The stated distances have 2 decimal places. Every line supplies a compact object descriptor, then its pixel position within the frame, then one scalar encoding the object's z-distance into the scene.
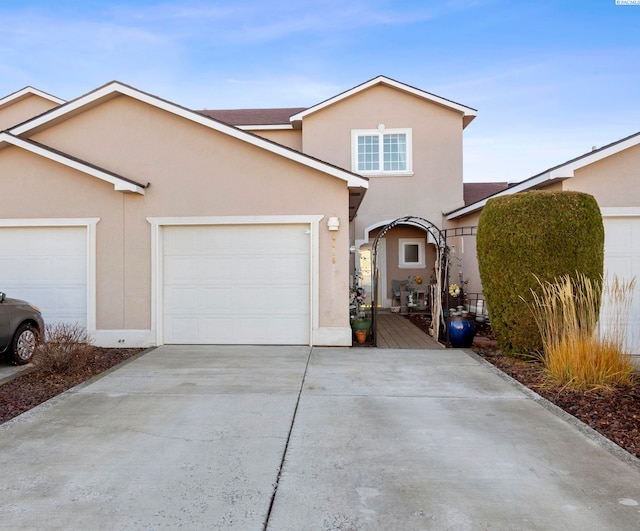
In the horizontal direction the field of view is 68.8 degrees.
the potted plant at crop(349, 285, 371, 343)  9.16
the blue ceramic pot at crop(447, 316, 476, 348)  8.84
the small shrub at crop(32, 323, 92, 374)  6.44
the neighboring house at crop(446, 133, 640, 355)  8.25
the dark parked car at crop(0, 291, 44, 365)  6.86
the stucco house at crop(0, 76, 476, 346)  8.69
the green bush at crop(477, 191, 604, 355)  7.20
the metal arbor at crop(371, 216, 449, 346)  9.06
